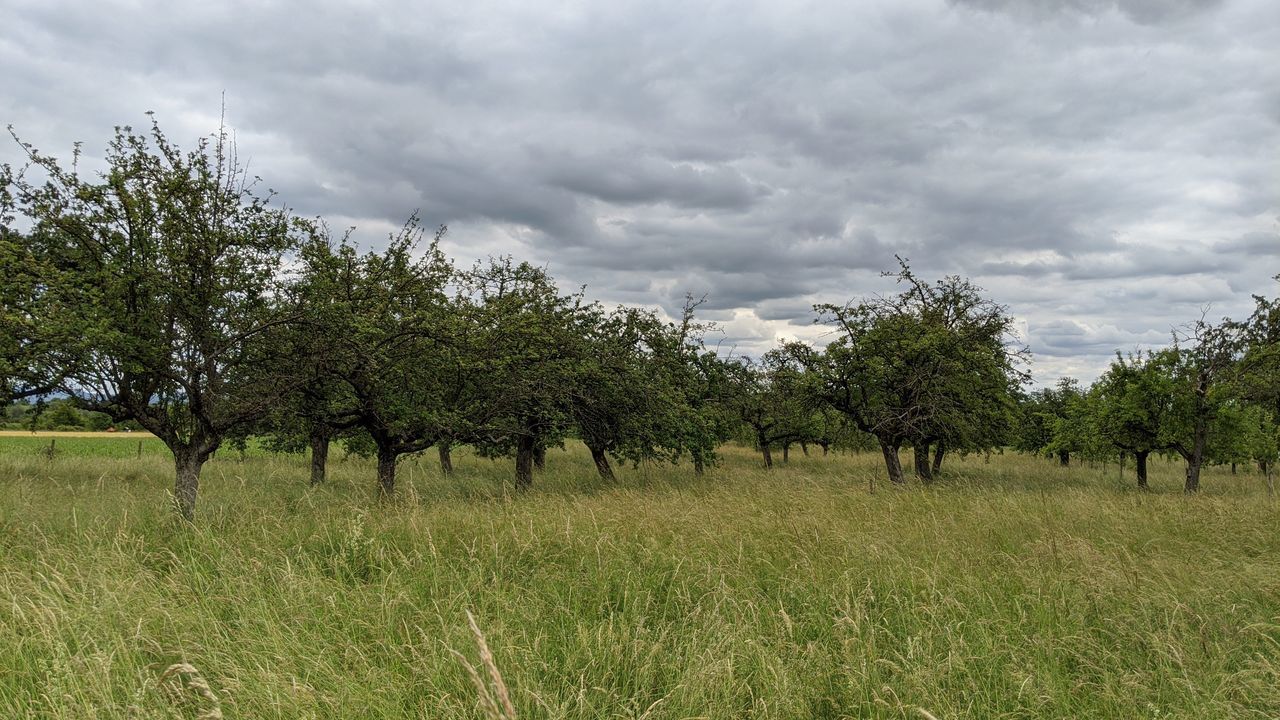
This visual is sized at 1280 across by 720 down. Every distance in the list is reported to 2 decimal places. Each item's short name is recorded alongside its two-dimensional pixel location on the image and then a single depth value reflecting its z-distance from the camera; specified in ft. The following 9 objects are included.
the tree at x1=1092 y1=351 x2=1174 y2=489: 62.08
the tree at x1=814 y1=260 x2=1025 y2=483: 54.03
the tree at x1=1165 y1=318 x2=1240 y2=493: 56.70
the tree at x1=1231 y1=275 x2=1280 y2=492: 54.90
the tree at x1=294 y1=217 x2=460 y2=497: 29.40
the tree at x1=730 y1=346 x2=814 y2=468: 58.08
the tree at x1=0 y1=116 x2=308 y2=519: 24.06
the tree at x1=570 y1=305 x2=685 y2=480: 46.47
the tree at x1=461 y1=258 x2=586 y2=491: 36.83
